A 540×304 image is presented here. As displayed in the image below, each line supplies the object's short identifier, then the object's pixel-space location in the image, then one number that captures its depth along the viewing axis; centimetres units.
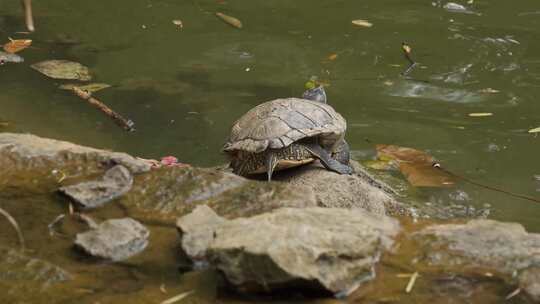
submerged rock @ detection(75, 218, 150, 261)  633
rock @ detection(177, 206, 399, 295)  553
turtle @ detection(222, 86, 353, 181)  895
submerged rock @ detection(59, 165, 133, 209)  712
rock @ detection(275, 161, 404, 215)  864
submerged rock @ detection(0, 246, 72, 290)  592
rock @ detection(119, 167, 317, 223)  693
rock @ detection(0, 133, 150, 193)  752
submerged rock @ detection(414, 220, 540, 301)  598
